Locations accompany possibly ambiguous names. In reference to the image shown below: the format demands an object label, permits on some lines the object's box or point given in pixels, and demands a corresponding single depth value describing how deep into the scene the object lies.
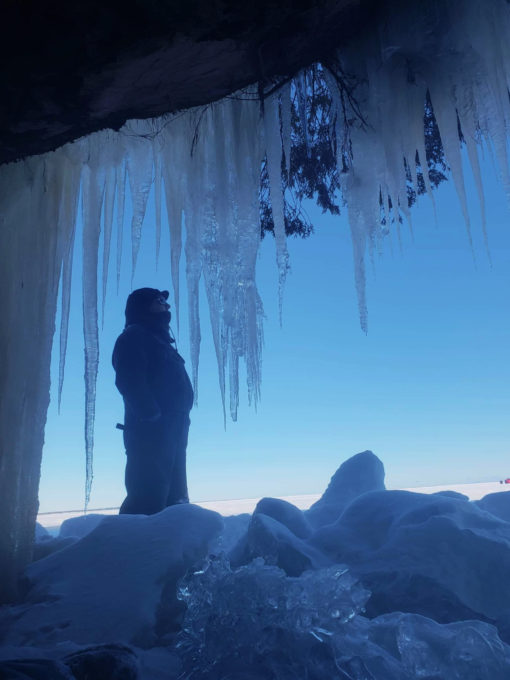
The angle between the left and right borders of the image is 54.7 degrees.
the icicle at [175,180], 2.64
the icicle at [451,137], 2.20
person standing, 3.23
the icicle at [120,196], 2.78
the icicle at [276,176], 2.43
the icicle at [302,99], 2.36
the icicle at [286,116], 2.40
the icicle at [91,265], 2.77
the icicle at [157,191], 2.72
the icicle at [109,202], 2.78
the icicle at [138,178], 2.71
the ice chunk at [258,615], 1.44
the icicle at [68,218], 2.74
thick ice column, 2.35
